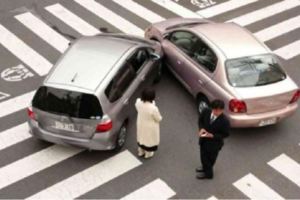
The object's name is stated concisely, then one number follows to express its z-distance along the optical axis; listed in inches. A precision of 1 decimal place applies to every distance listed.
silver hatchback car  620.3
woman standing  608.0
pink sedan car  675.7
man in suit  570.2
